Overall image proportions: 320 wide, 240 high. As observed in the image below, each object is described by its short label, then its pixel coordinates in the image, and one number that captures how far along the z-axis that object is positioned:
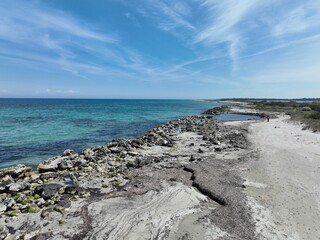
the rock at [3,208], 8.42
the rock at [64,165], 13.89
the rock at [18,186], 10.18
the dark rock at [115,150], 17.73
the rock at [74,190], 10.04
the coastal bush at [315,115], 37.12
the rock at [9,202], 8.72
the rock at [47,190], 9.74
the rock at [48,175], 12.16
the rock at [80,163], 14.16
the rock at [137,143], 19.83
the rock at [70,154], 16.95
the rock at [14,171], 12.99
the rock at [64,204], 8.77
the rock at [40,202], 8.95
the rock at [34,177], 12.06
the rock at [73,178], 11.60
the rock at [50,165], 13.62
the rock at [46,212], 8.06
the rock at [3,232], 6.88
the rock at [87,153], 16.45
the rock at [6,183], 10.38
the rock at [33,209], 8.36
